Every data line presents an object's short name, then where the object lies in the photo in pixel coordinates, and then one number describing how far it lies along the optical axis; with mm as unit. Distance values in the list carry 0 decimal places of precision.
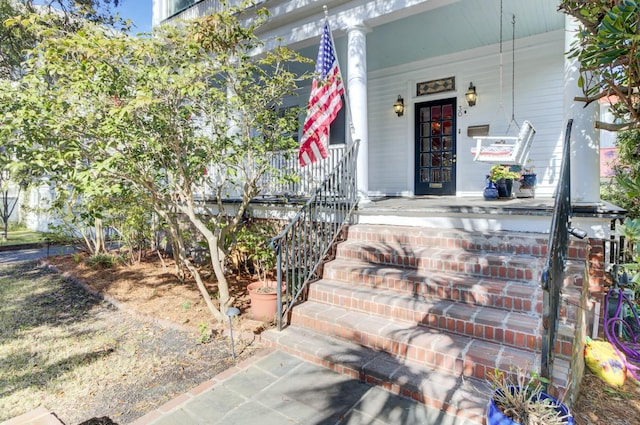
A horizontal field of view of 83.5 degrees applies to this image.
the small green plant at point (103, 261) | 6668
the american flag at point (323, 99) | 4758
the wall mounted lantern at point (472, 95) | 6496
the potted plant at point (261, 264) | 3867
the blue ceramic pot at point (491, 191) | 5555
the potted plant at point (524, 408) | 1829
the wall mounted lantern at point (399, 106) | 7305
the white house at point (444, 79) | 4965
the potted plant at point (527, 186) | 5770
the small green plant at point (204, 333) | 3533
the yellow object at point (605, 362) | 2794
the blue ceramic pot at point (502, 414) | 1826
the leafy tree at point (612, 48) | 2297
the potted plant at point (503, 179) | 5484
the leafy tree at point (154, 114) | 3170
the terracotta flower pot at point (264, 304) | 3856
